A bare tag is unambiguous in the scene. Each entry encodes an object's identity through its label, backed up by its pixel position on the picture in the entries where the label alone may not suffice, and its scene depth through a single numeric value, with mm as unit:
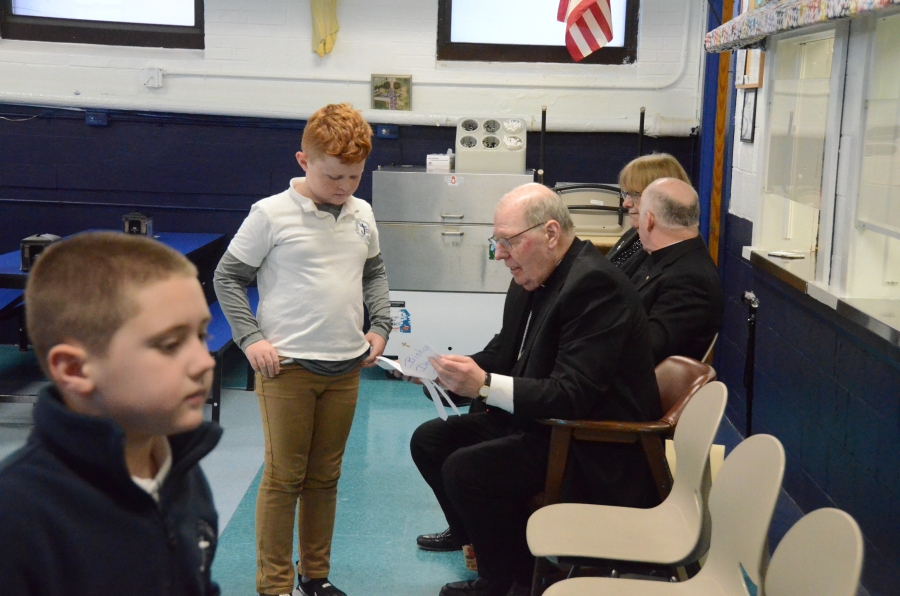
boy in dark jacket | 955
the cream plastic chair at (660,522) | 2264
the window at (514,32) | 5664
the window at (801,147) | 3201
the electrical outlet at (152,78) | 5645
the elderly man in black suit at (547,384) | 2508
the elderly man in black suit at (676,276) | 3125
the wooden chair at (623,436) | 2490
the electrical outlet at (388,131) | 5734
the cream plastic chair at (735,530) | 1827
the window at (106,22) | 5699
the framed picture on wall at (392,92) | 5684
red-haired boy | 2518
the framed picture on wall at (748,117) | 4516
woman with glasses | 3658
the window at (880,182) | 2865
